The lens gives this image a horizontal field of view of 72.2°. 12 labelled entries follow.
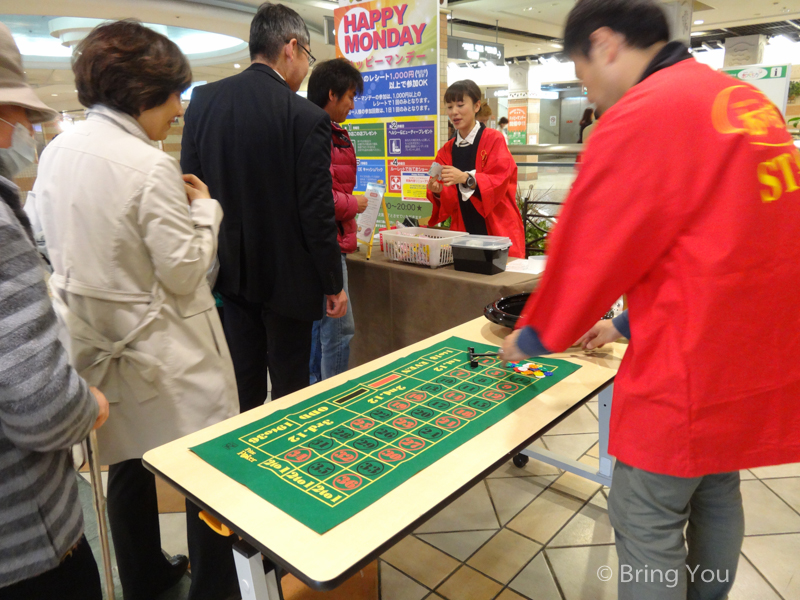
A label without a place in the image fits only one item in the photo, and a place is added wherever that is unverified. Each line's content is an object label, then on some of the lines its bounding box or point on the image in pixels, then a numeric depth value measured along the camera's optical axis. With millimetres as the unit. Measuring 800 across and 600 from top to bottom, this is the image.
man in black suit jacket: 1921
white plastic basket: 2677
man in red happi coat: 894
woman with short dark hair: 1240
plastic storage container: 2514
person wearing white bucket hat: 803
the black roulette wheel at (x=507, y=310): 1845
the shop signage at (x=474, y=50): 9023
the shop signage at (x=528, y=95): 15031
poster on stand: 3771
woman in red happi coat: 3066
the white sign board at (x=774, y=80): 4434
